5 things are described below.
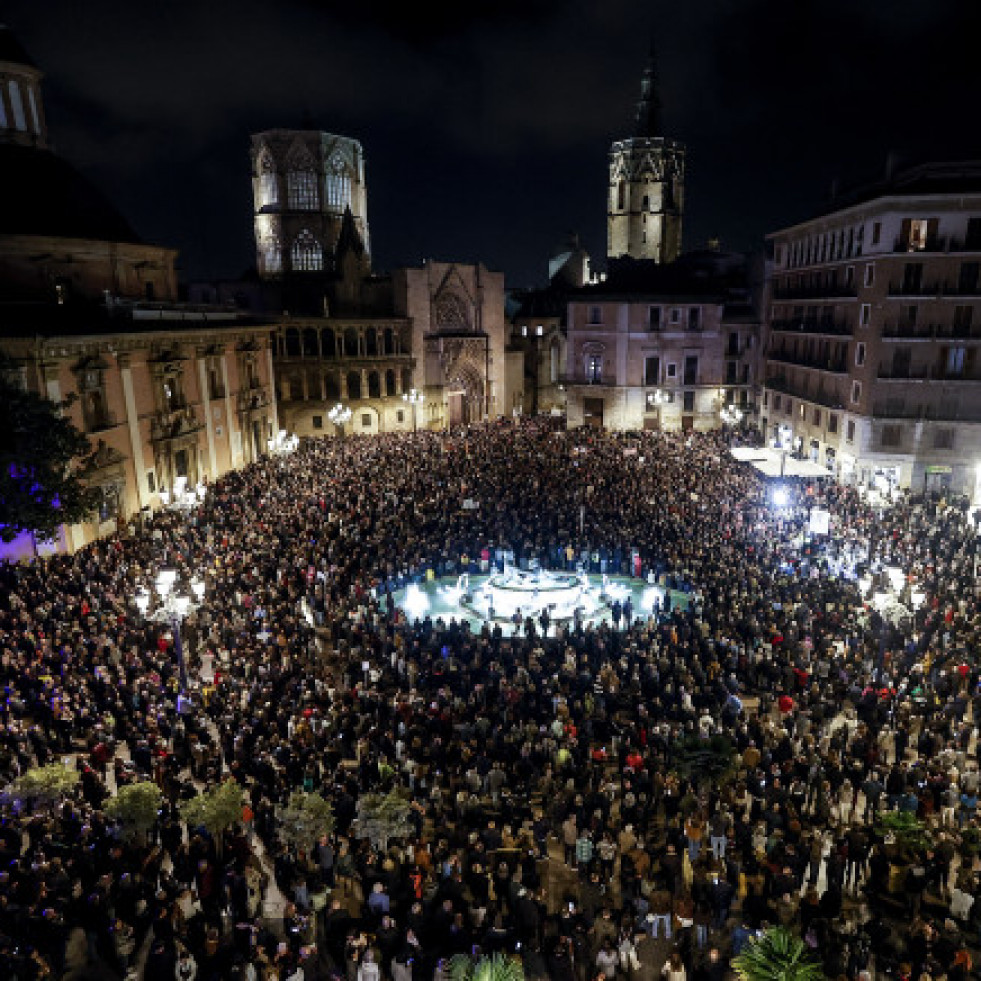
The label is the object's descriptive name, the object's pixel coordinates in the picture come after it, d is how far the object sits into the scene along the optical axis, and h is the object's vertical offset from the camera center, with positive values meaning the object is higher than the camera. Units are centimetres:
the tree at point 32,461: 1673 -294
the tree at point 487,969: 734 -659
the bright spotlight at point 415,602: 1947 -752
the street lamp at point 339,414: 3738 -429
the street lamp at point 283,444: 3184 -497
